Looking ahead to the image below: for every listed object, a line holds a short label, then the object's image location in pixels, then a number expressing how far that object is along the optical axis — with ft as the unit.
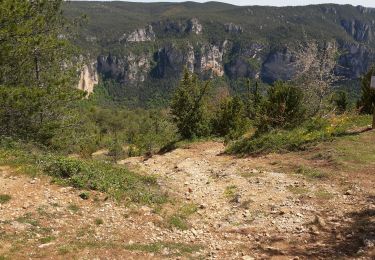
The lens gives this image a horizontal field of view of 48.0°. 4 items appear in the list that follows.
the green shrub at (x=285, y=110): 69.26
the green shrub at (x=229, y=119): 91.56
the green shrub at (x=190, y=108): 87.56
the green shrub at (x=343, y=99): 149.89
